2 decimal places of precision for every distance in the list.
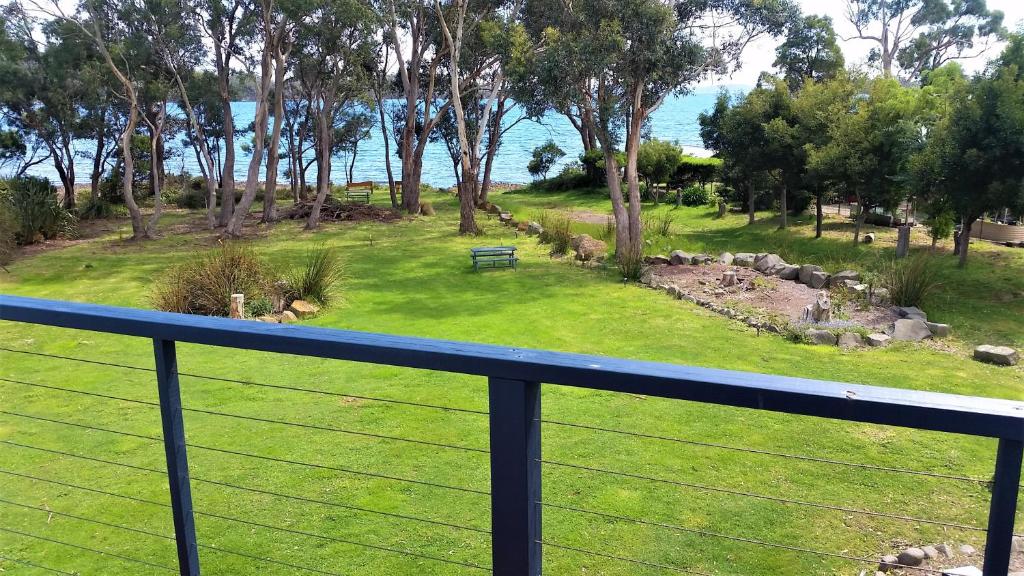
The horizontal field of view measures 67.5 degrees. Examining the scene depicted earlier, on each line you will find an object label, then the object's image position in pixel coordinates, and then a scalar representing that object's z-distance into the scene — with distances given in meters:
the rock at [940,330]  9.00
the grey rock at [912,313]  9.60
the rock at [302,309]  9.52
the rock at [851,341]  8.45
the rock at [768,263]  12.74
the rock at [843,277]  11.36
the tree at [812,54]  26.67
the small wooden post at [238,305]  8.70
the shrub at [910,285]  10.32
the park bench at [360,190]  25.78
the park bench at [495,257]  13.50
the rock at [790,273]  12.25
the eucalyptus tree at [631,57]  13.02
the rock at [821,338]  8.60
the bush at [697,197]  25.06
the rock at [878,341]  8.45
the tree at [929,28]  35.38
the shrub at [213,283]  9.05
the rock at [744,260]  13.48
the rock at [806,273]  11.90
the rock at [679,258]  13.80
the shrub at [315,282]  10.02
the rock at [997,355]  7.89
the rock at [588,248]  14.61
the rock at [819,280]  11.61
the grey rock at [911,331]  8.80
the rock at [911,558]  3.69
